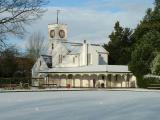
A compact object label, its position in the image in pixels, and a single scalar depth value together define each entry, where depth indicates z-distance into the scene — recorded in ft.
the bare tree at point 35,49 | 355.05
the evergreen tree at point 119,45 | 300.40
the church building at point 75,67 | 255.70
